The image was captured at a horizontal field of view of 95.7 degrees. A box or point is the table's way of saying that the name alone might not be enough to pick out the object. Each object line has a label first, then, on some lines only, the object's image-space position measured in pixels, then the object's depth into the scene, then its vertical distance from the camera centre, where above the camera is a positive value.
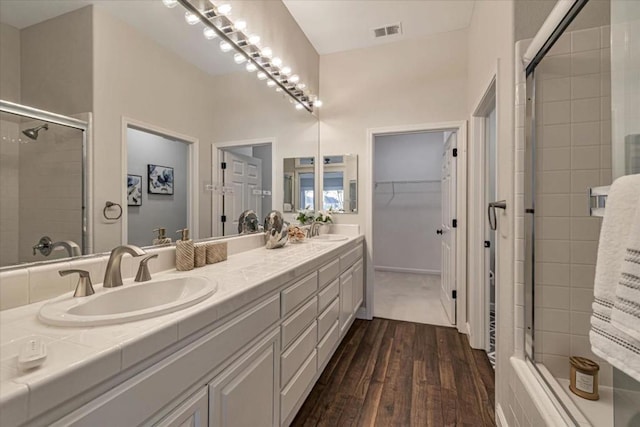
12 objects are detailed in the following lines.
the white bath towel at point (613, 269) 0.66 -0.15
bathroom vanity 0.54 -0.39
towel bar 0.95 +0.04
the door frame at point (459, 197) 2.73 +0.13
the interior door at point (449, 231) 2.88 -0.23
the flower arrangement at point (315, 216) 3.05 -0.06
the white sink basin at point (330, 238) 2.71 -0.27
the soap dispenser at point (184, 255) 1.39 -0.22
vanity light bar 1.70 +1.15
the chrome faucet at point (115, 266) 1.07 -0.21
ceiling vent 2.79 +1.77
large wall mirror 0.98 +0.50
